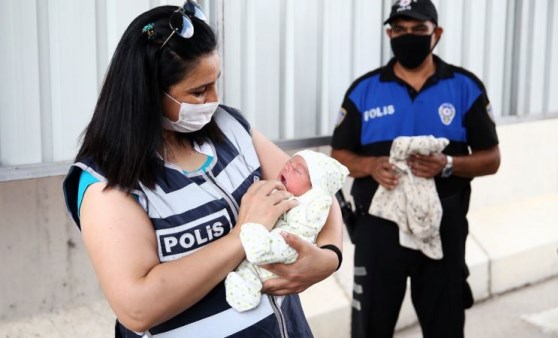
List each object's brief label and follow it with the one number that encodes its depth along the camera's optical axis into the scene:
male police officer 3.44
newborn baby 1.75
